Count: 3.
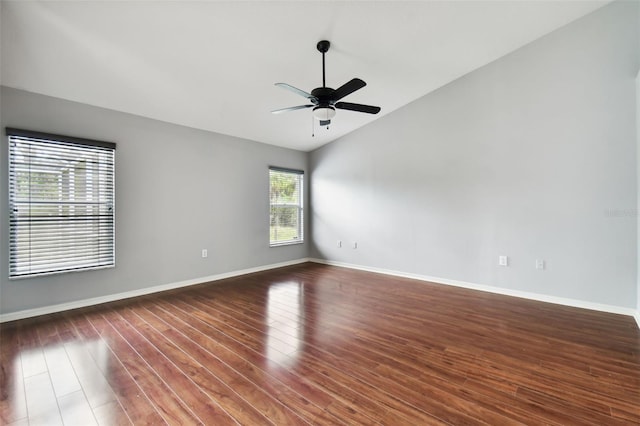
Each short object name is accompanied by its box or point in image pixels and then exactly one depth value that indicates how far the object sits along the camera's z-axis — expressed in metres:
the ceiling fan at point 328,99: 2.67
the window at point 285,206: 5.75
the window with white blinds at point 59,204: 3.06
